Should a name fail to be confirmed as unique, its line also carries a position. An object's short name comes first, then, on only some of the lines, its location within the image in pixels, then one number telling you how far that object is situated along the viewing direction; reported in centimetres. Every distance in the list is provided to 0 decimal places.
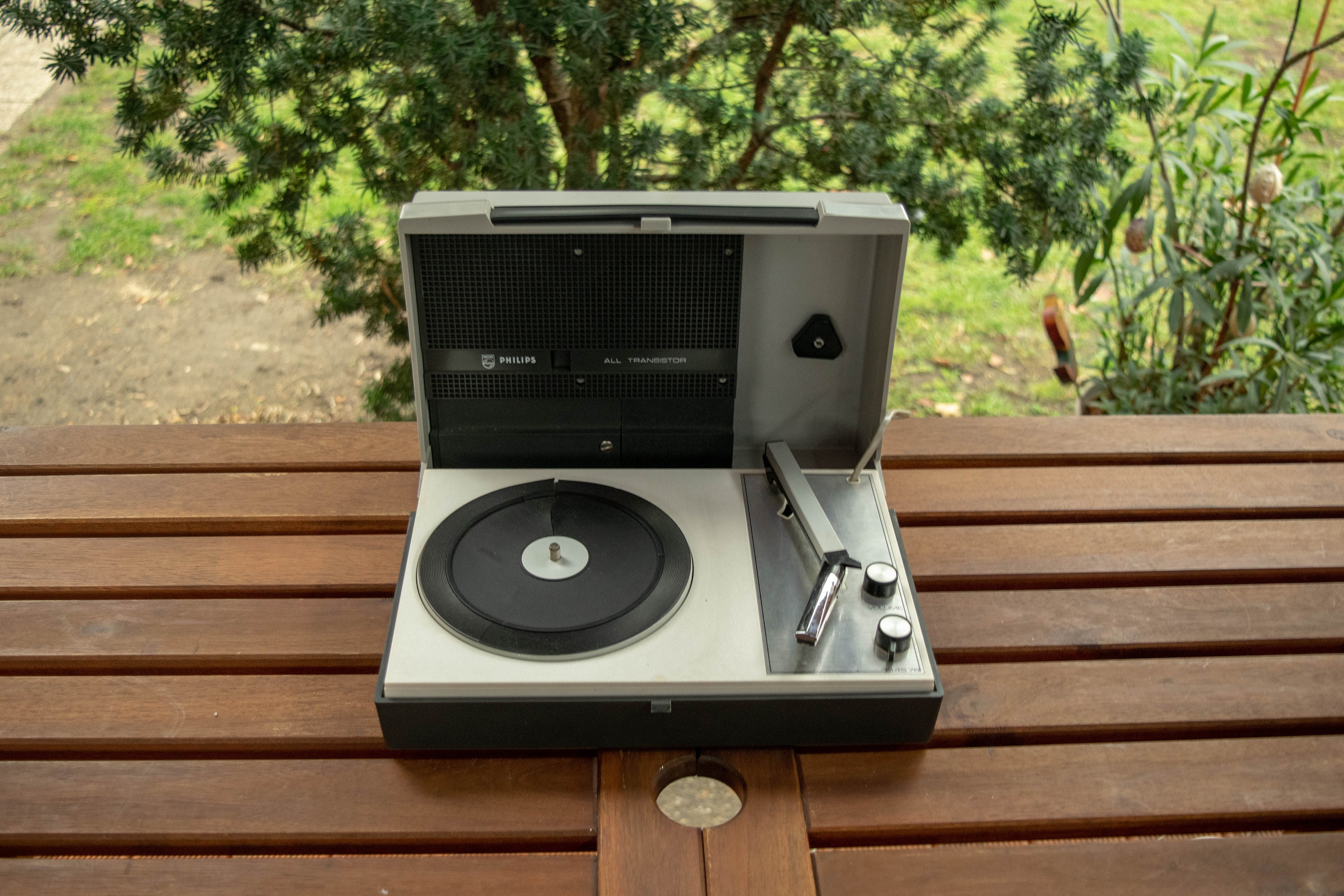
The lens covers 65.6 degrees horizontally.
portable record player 93
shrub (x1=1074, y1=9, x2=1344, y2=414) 187
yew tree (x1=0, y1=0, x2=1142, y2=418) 140
